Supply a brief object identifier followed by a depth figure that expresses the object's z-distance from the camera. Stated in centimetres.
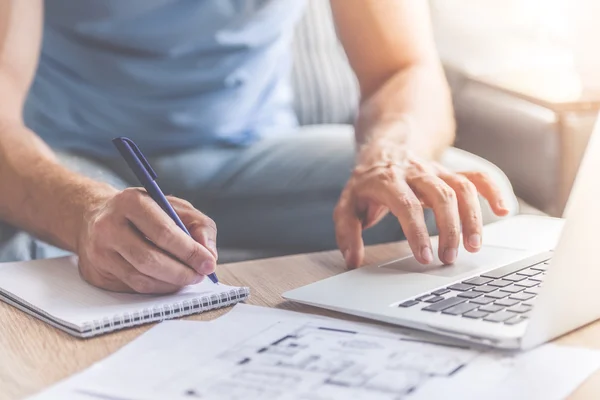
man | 116
